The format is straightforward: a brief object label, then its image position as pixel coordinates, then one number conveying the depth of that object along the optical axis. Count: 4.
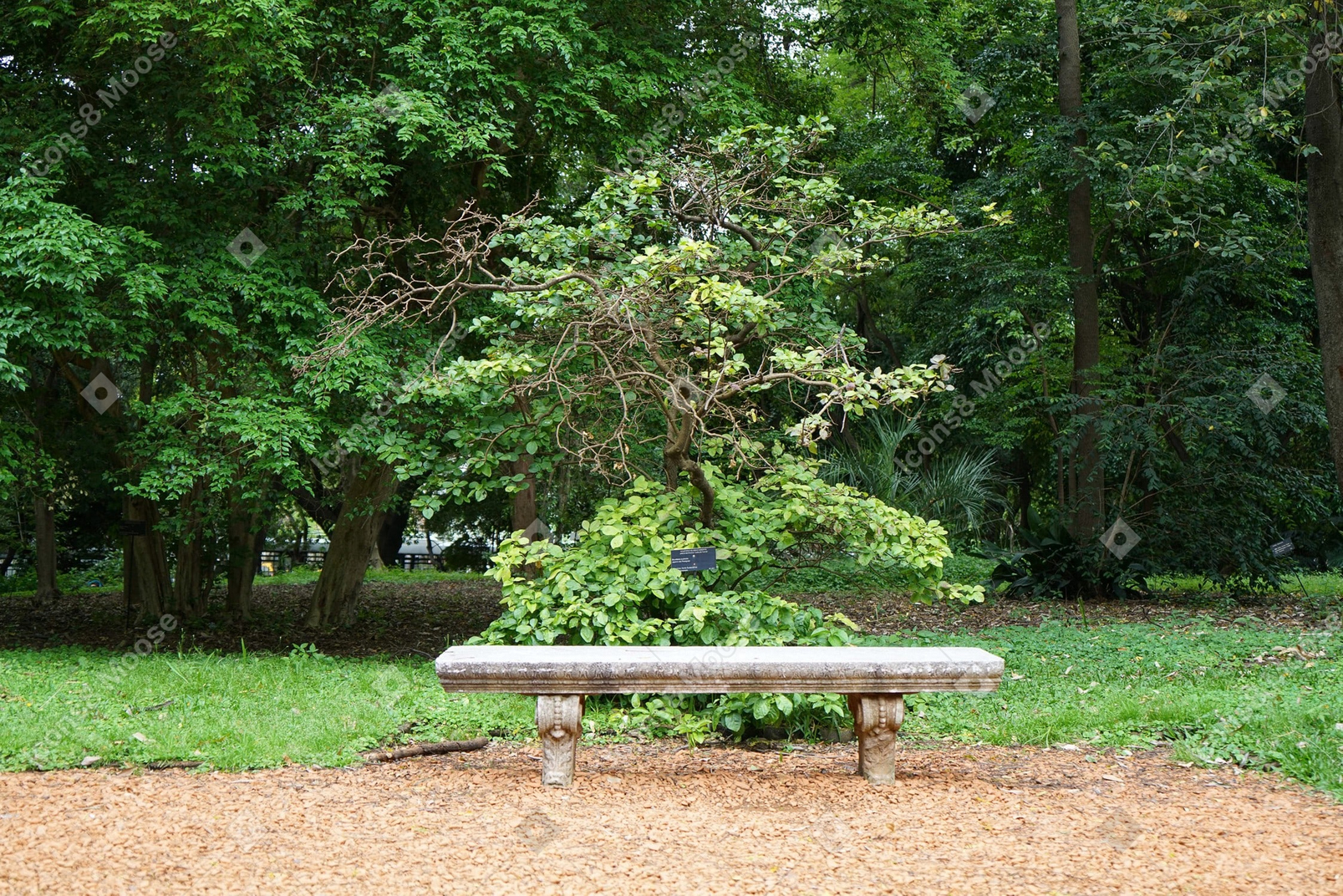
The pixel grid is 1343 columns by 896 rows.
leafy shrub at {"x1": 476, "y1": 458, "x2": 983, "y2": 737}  5.41
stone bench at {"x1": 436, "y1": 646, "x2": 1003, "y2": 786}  4.35
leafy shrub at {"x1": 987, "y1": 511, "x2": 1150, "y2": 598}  10.82
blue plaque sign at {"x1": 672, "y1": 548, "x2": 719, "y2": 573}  5.36
